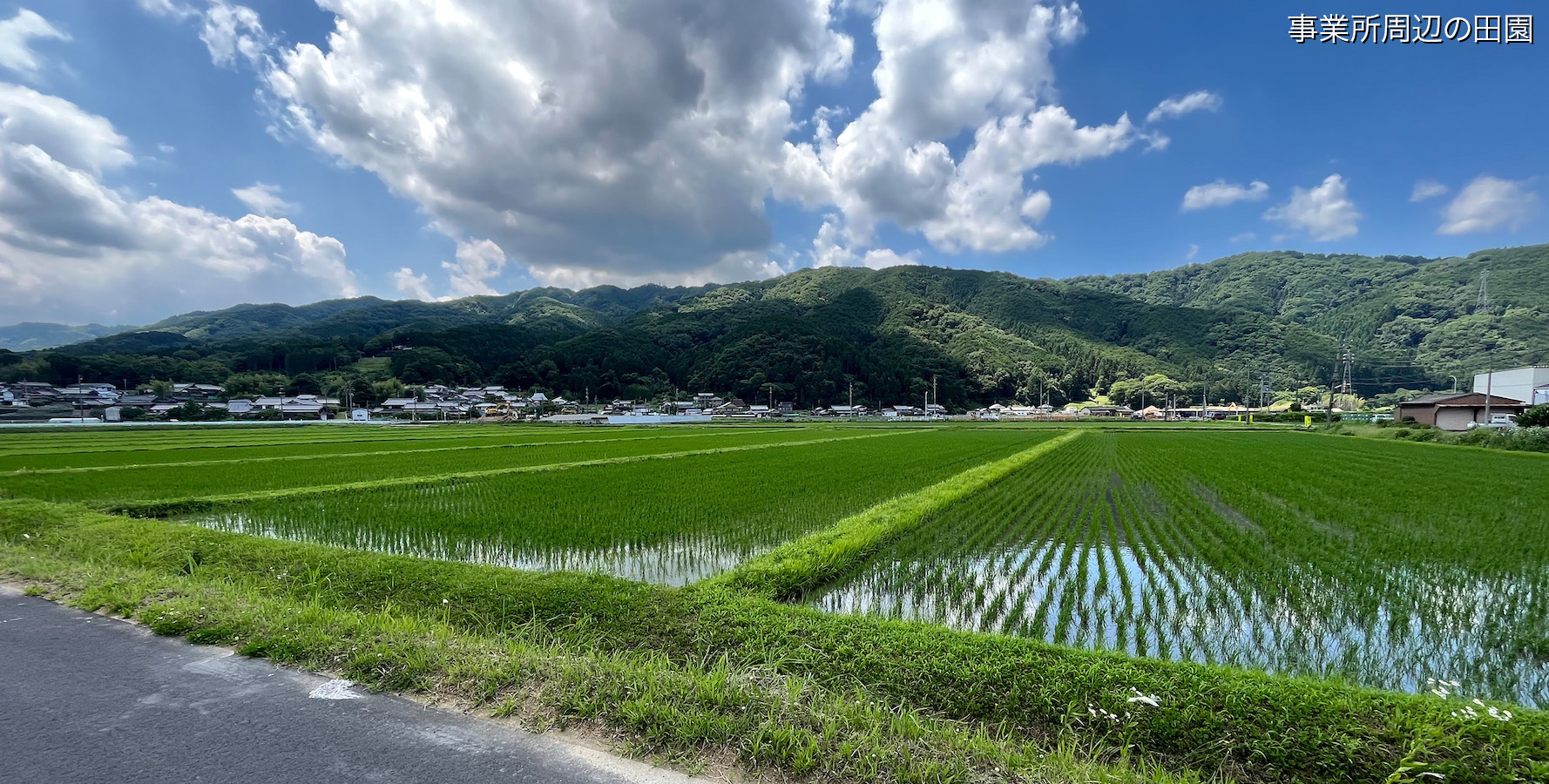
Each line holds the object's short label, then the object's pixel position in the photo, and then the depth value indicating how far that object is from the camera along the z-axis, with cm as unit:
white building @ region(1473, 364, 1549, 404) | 5100
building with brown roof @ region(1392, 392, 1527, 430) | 4203
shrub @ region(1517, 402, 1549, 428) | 3020
